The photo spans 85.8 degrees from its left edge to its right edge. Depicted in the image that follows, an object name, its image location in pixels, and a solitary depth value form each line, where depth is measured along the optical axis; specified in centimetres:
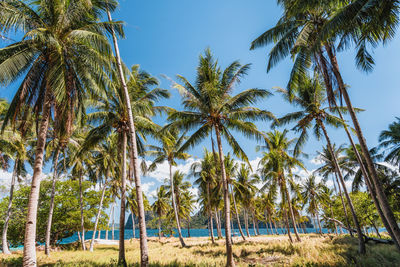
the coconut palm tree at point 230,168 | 2318
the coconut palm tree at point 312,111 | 1302
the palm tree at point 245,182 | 2650
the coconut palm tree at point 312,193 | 3447
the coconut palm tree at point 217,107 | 1180
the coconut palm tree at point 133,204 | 2689
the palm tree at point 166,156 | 2043
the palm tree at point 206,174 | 2353
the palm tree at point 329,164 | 2194
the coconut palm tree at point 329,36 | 576
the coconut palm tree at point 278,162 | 1891
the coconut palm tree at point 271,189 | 2083
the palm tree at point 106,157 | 1803
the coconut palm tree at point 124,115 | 1180
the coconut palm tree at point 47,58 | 679
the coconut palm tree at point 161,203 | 3697
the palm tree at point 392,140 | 1781
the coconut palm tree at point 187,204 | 3699
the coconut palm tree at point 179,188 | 3147
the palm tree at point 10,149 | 1293
